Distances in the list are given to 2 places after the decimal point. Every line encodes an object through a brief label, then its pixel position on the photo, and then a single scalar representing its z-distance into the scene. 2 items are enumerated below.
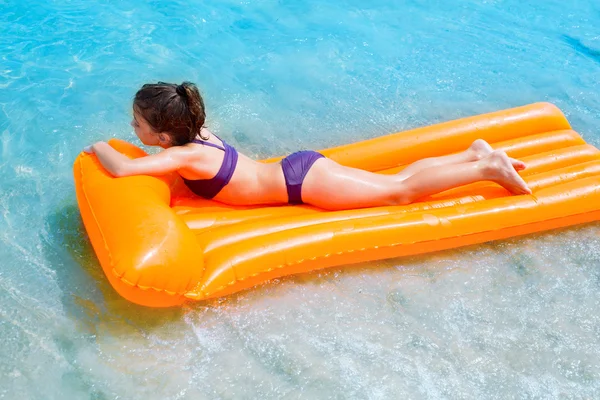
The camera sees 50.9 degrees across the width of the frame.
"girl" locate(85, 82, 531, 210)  2.70
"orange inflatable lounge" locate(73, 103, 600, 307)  2.39
